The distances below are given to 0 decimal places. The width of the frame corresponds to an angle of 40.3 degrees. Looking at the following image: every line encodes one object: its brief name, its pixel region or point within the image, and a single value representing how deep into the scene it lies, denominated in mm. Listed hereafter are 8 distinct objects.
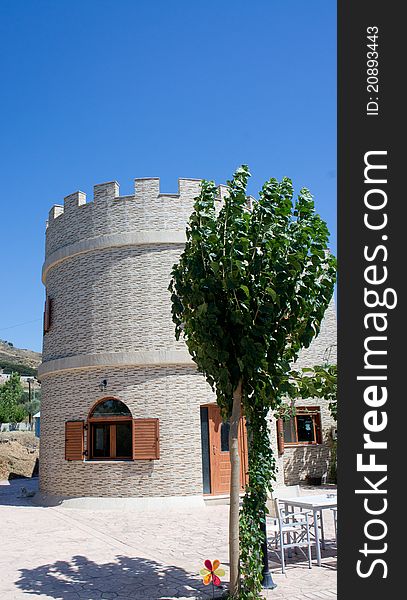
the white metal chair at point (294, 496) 7995
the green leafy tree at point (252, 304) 6199
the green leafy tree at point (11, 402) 49312
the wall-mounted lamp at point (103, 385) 14242
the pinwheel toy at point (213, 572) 6098
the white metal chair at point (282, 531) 7562
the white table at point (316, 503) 7652
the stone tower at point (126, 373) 13680
